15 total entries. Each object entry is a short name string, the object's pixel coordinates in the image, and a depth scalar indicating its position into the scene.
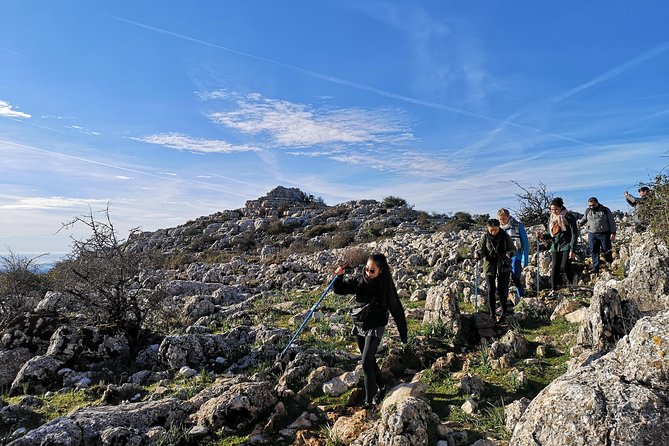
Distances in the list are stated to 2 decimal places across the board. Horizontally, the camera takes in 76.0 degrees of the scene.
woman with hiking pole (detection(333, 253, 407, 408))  5.64
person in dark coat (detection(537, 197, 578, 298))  9.30
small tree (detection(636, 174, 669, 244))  9.09
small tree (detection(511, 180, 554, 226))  19.14
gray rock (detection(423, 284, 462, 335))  7.64
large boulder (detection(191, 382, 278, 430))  5.28
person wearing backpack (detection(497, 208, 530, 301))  9.27
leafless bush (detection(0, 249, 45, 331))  12.52
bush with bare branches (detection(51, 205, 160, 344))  8.98
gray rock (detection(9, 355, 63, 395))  7.42
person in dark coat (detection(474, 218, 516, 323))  8.06
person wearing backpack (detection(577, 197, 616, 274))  9.84
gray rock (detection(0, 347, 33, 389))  7.96
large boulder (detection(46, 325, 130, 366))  8.21
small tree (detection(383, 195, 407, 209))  42.86
